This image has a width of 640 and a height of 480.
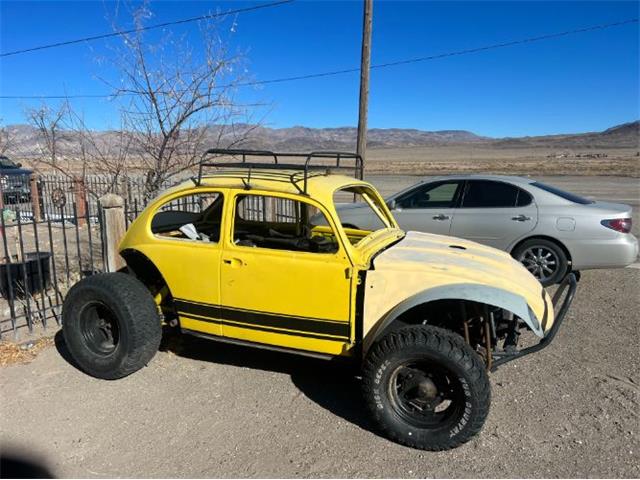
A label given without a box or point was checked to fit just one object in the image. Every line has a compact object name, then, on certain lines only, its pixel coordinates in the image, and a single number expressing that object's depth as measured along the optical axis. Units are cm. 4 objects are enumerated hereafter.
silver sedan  640
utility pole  958
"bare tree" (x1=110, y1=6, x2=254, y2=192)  746
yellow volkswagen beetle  317
